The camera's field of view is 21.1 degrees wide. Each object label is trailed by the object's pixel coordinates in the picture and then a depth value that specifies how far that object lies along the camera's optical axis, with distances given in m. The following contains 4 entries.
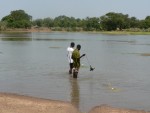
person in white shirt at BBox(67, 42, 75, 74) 17.20
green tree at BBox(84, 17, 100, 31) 147.75
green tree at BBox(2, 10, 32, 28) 155.29
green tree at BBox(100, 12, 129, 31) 138.62
